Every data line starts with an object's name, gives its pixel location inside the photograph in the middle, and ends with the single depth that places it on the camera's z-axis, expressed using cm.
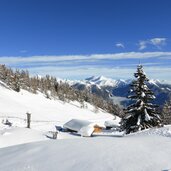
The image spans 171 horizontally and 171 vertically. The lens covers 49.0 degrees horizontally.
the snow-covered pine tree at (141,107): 1936
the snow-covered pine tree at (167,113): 4353
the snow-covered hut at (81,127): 3678
